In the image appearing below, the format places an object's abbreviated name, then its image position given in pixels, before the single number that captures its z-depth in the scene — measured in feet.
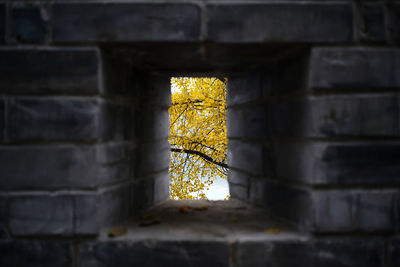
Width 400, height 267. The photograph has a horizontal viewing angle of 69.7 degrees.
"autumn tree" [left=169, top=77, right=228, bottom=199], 24.93
